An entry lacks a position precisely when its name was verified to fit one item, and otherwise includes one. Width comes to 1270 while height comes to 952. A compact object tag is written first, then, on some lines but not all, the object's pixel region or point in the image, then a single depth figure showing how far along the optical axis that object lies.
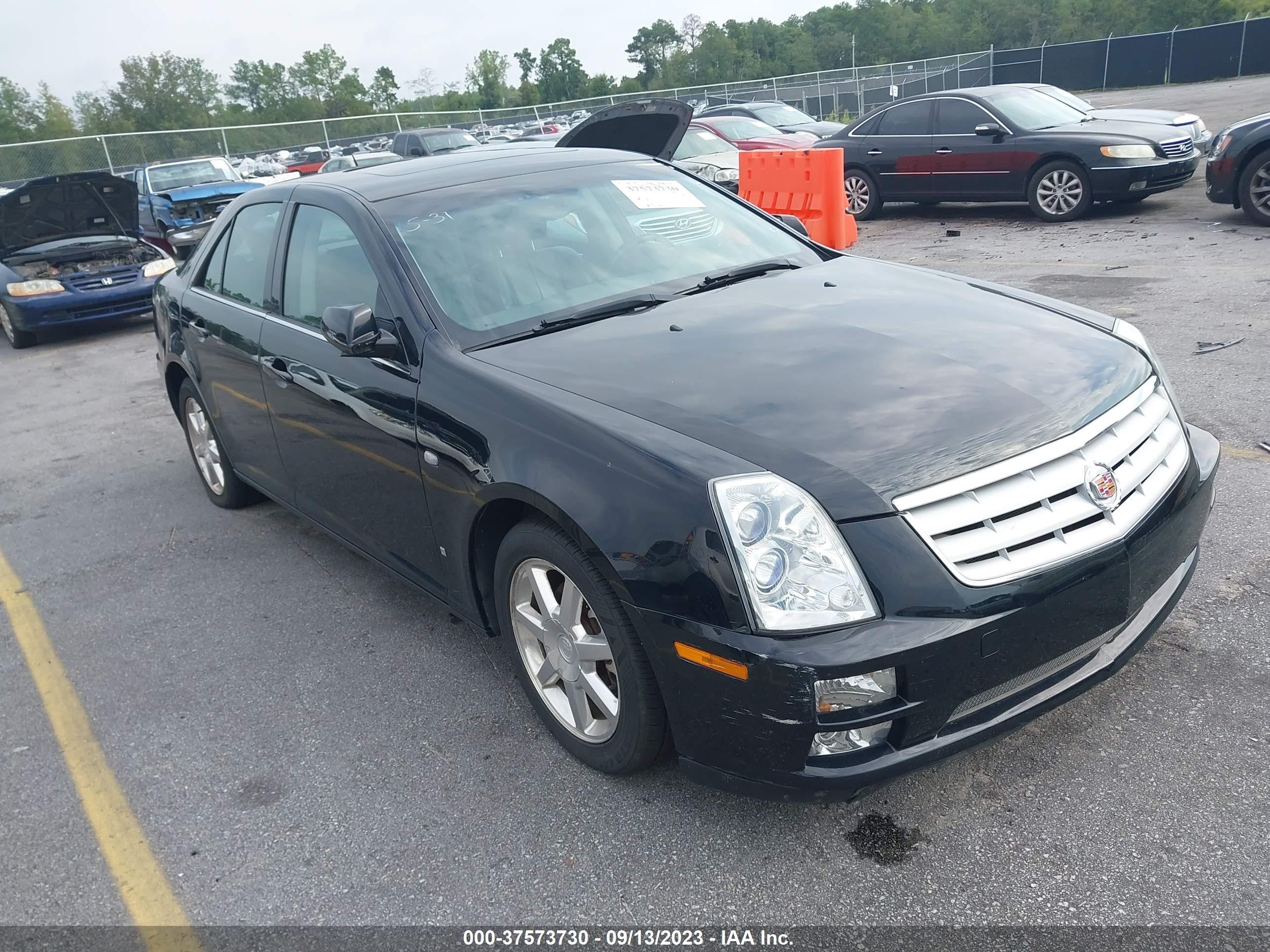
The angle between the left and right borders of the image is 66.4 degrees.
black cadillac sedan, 2.21
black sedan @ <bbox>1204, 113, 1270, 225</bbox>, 9.03
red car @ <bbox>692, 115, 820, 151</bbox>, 14.96
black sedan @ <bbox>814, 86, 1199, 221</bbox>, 10.55
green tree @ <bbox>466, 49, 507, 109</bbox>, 103.00
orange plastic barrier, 10.40
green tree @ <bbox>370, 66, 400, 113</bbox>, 98.38
